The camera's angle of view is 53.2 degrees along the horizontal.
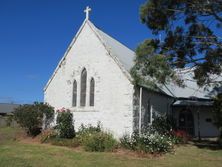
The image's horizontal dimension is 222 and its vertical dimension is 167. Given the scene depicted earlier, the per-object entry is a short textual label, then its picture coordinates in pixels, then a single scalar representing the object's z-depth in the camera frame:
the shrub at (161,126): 14.91
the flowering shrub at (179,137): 14.47
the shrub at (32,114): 15.41
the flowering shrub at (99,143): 11.97
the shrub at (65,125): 14.03
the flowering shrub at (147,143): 11.59
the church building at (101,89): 14.01
